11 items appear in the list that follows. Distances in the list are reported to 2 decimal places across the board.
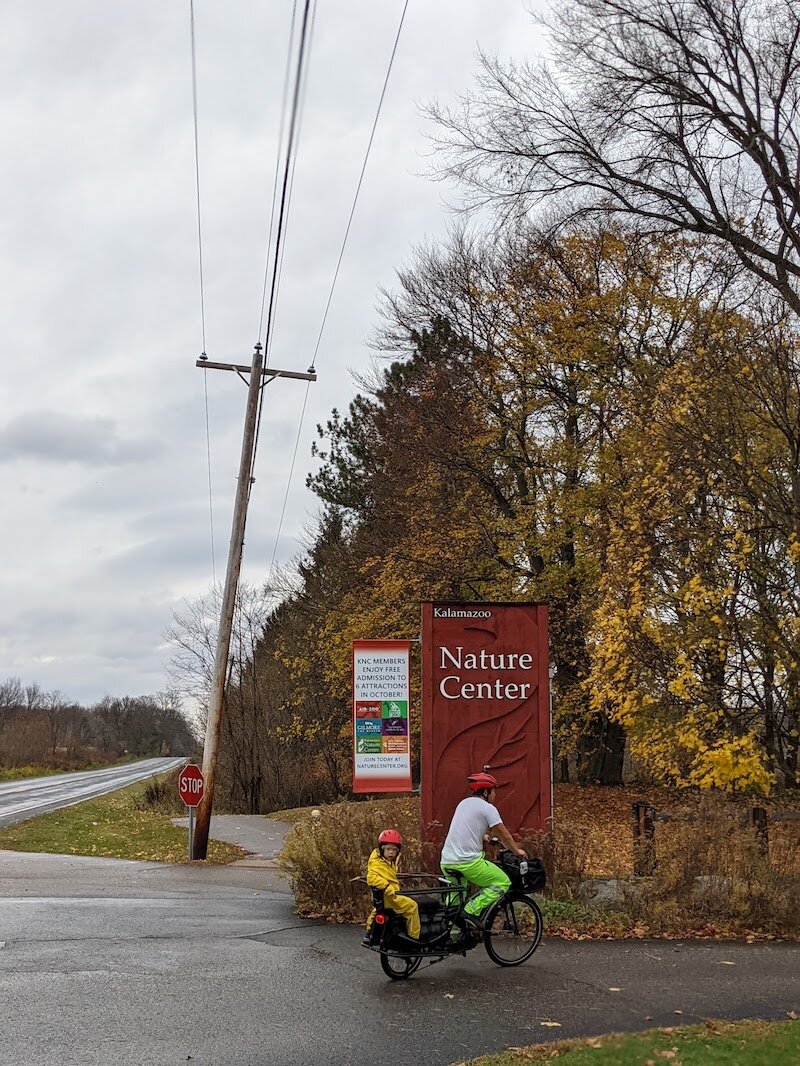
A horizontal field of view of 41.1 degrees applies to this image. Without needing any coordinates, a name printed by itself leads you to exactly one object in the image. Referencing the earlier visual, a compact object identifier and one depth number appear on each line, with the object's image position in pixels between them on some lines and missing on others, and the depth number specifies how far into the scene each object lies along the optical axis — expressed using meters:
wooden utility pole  18.30
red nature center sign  12.98
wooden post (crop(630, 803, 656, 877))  11.95
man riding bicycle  9.48
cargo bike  8.80
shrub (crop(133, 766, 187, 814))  29.94
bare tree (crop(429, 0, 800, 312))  15.27
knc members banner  14.97
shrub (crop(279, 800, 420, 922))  11.85
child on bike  8.75
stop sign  17.97
